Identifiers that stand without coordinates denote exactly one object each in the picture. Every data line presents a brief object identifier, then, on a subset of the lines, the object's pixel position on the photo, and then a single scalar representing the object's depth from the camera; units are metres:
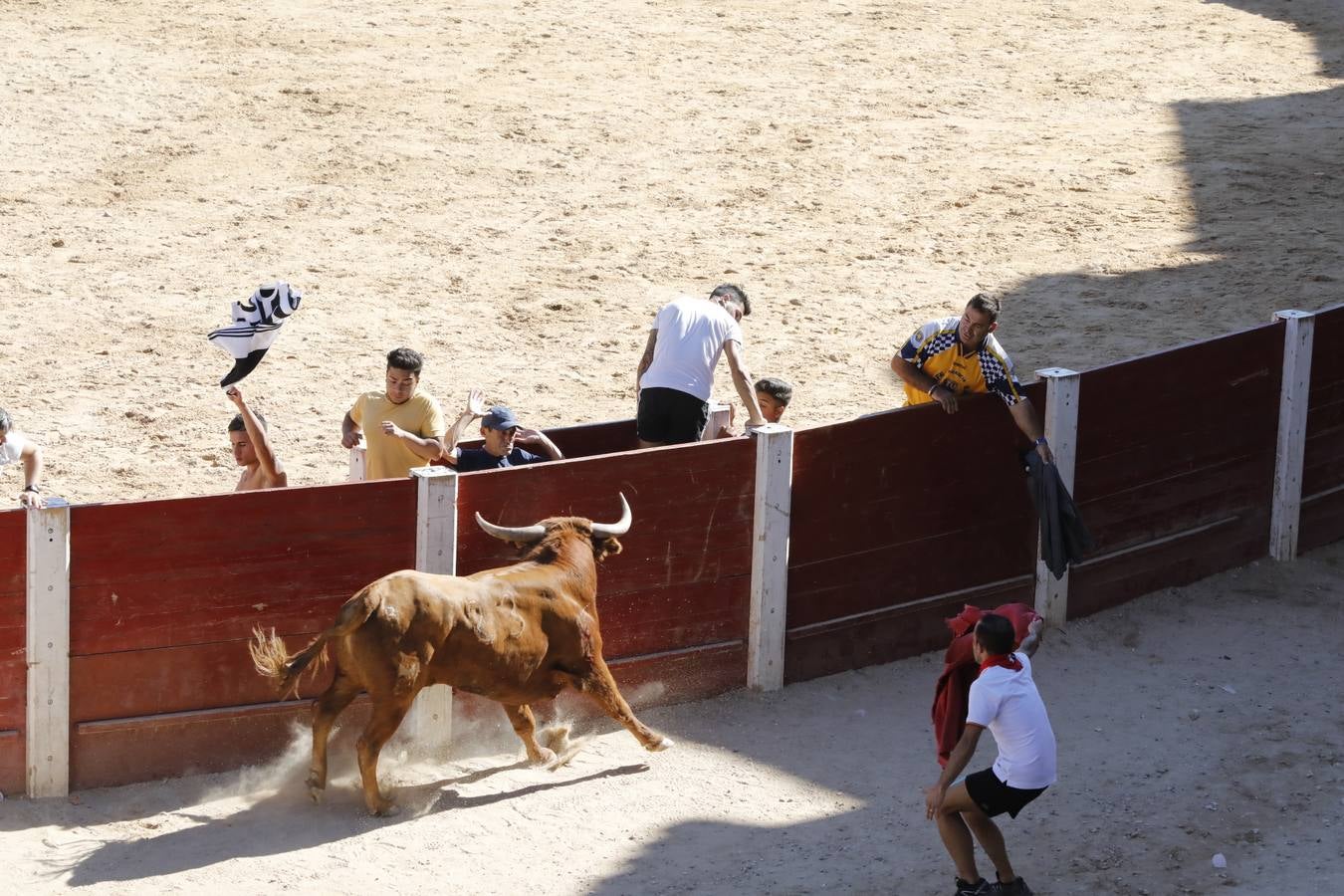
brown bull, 12.19
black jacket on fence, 15.12
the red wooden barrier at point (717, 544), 12.61
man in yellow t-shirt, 14.55
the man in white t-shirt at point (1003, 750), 10.78
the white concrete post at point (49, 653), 12.15
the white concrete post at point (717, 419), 16.17
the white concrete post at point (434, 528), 13.13
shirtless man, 14.20
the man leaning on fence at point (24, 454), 14.52
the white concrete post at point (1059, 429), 15.73
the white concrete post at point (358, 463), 15.15
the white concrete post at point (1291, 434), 17.27
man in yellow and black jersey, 14.94
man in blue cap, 14.00
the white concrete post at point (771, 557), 14.48
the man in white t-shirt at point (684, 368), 15.54
